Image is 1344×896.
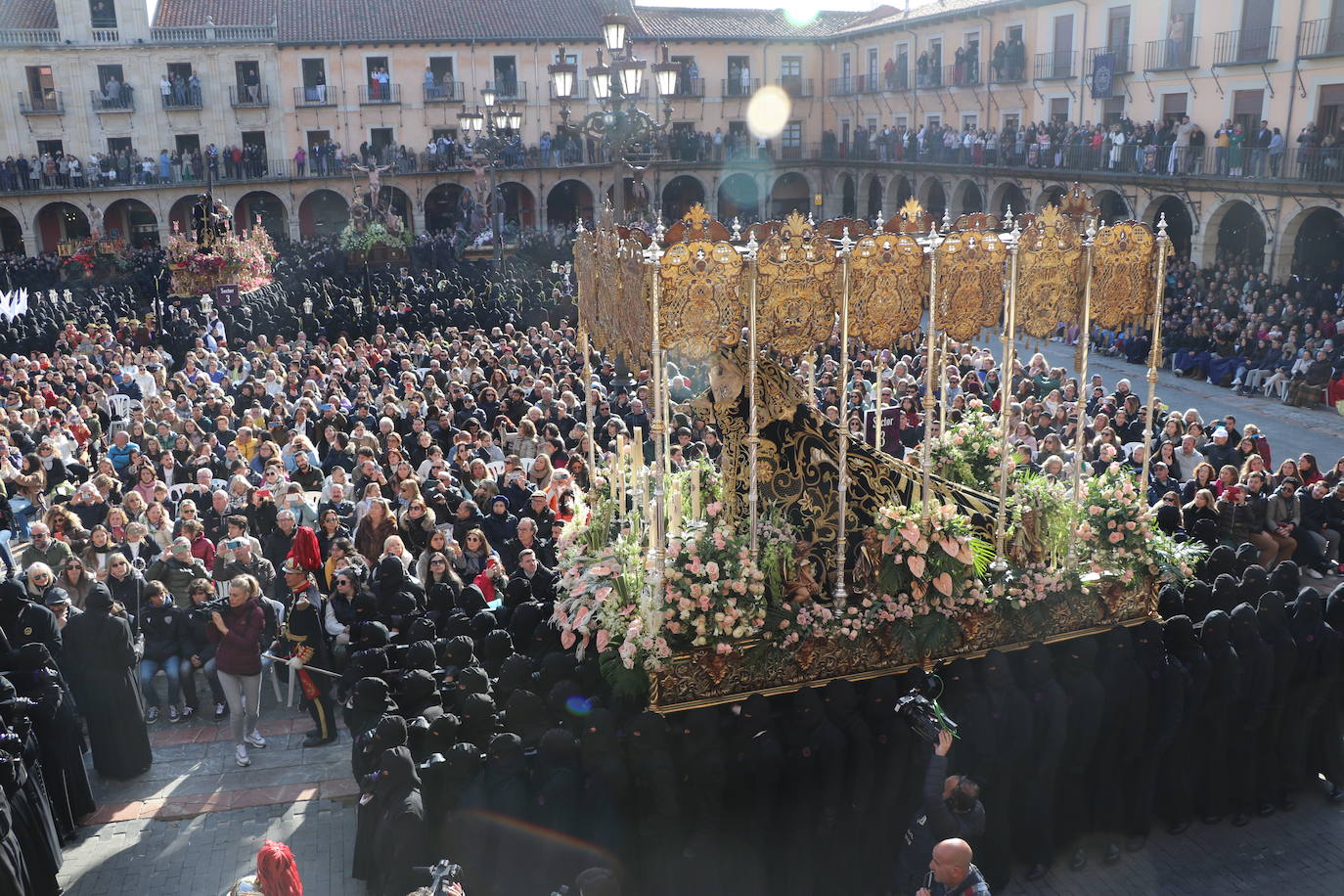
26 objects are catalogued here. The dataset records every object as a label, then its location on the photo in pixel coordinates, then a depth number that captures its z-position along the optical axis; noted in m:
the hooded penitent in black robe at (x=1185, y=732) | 6.73
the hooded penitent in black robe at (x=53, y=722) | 6.94
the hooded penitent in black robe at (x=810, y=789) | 6.10
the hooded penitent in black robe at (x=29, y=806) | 6.28
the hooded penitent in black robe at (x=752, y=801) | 6.13
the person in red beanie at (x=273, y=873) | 4.43
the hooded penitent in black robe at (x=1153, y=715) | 6.64
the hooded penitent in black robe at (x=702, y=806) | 6.05
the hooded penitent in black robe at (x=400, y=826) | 5.78
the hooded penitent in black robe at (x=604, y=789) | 5.91
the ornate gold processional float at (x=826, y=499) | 6.65
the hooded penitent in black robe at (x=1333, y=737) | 7.23
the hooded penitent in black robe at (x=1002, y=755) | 6.41
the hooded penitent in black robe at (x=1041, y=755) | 6.46
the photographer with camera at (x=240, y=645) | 7.96
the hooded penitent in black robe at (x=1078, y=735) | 6.55
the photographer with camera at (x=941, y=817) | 5.71
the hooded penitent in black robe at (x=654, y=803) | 5.97
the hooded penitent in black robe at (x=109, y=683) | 7.53
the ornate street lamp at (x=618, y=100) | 11.87
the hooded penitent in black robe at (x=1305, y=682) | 7.00
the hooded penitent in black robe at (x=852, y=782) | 6.14
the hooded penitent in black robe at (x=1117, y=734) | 6.61
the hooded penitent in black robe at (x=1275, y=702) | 6.90
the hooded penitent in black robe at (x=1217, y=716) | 6.75
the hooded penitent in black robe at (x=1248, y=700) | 6.80
